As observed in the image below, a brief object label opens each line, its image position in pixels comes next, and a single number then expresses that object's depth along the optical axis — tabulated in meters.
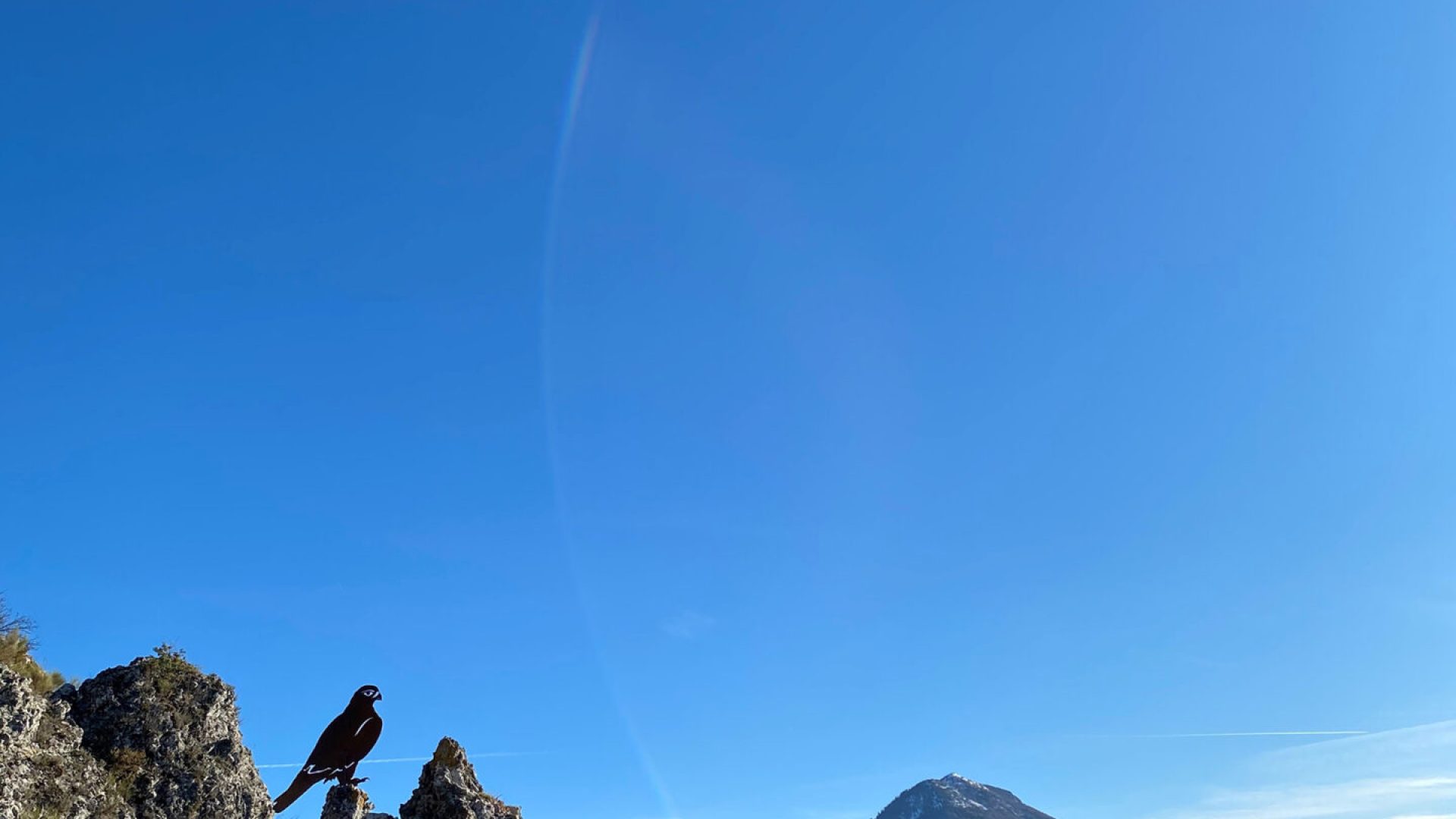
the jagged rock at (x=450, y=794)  25.11
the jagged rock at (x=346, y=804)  24.95
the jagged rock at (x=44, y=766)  18.28
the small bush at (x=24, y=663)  26.23
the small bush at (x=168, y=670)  23.44
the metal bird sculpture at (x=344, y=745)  25.23
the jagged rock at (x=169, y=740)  21.83
